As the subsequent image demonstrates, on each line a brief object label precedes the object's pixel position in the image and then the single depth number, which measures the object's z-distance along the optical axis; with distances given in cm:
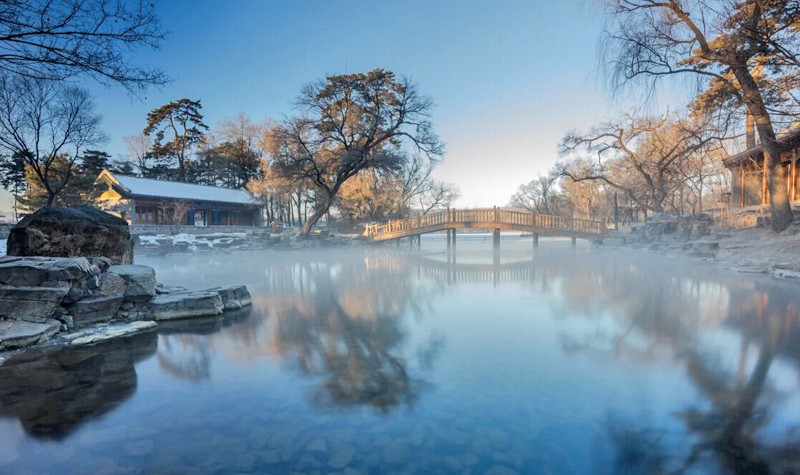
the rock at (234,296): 744
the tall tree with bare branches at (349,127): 2395
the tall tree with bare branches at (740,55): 855
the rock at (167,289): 753
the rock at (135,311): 629
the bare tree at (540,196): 4328
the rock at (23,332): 479
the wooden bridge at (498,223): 2172
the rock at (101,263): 654
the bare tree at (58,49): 445
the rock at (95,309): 574
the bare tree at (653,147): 2052
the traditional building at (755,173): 1535
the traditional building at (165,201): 2726
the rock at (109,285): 609
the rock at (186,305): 653
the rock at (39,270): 518
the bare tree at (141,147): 4166
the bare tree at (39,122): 1817
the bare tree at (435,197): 3943
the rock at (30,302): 506
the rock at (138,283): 642
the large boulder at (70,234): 632
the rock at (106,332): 521
